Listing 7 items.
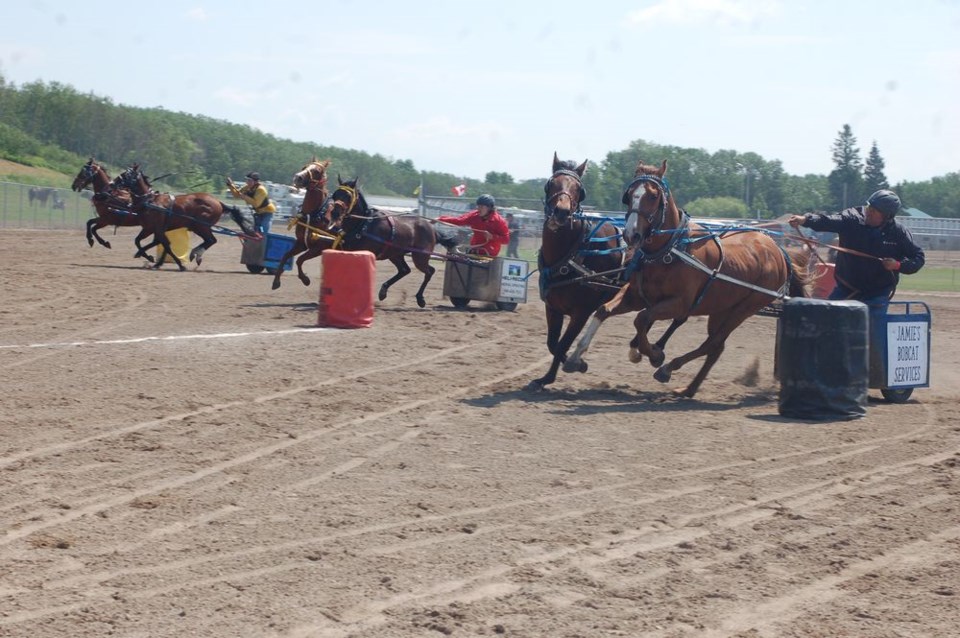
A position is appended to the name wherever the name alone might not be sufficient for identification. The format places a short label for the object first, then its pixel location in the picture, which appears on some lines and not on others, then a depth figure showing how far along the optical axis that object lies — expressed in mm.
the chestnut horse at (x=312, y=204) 18094
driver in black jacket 11500
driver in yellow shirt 25281
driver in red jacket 18641
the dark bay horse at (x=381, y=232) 18328
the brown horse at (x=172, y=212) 24531
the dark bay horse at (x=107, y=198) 24719
